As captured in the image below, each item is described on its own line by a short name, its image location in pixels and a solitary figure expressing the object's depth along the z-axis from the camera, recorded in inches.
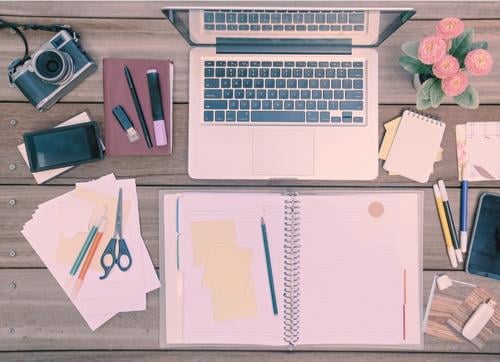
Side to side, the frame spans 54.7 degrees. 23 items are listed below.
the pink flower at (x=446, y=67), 34.4
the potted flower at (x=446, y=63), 33.9
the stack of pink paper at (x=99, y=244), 40.5
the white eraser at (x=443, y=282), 40.4
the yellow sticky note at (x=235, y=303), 40.5
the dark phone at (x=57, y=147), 39.6
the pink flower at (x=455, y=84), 35.0
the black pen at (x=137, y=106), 39.8
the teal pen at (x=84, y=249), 40.3
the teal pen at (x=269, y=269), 40.3
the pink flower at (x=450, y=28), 33.8
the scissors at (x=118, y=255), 40.4
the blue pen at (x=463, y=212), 40.1
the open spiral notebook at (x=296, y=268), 40.4
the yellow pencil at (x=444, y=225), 40.2
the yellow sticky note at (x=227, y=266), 40.5
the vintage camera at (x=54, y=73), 39.1
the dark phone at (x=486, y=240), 40.0
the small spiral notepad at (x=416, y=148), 40.0
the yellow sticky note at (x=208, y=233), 40.6
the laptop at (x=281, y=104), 39.6
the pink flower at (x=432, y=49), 33.9
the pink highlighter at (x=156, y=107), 39.7
